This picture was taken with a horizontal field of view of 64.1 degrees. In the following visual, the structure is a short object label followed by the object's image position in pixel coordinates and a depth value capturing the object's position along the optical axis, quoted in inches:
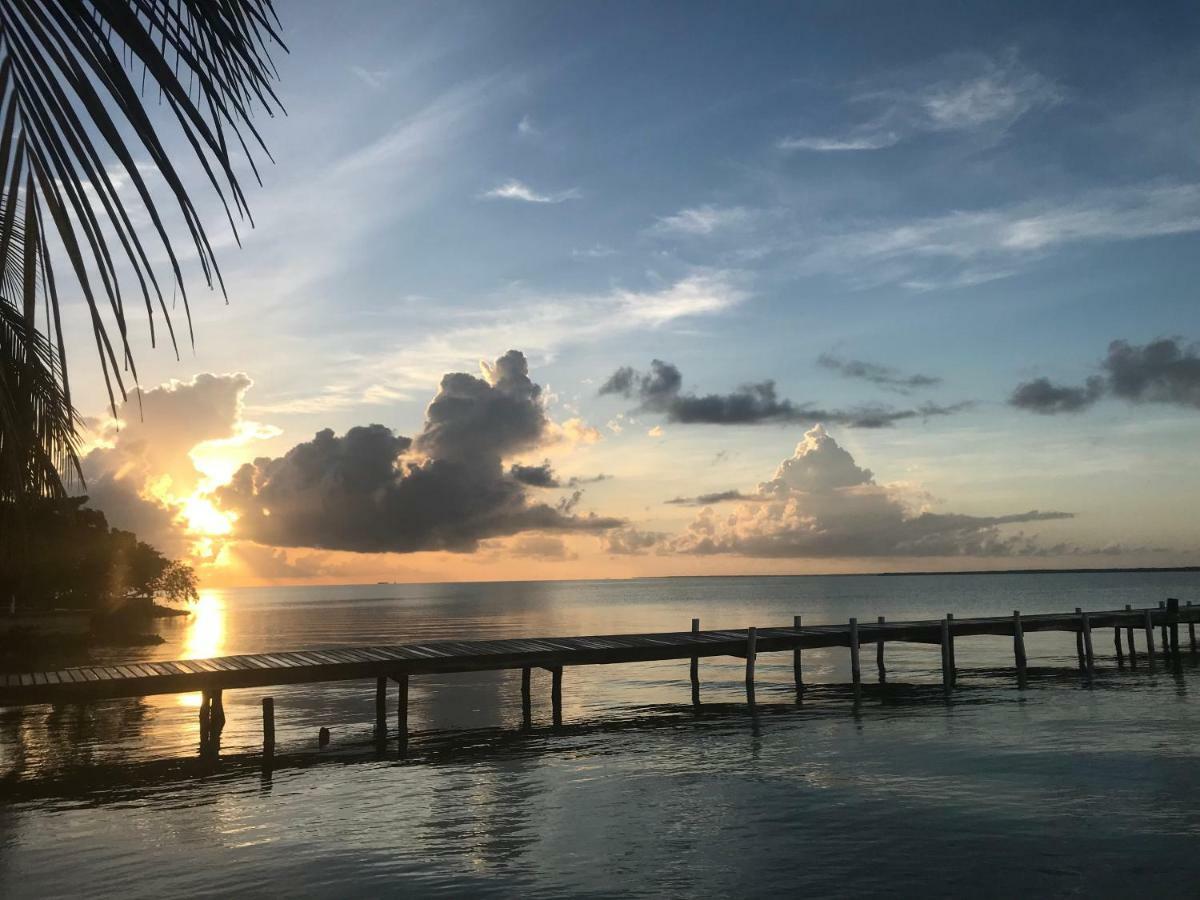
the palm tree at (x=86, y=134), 93.0
